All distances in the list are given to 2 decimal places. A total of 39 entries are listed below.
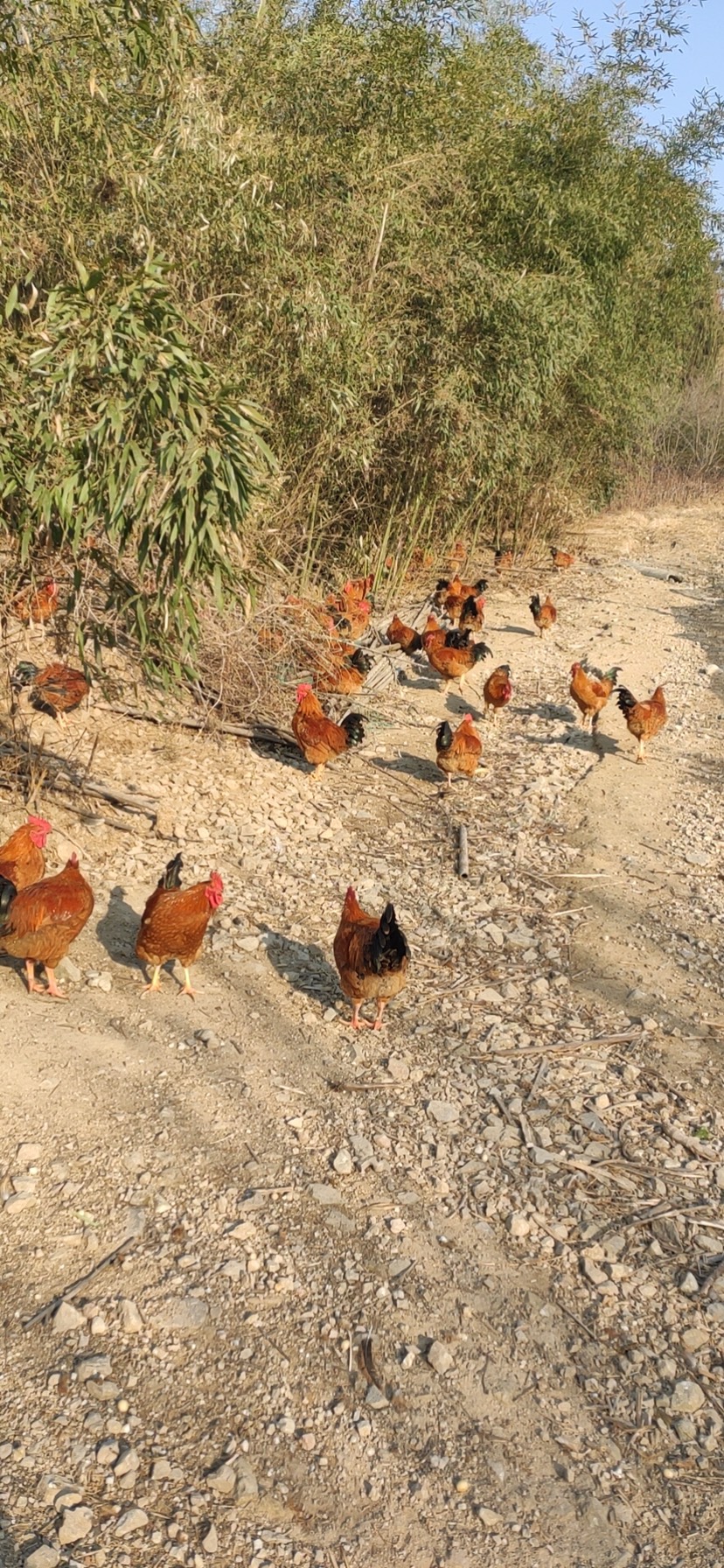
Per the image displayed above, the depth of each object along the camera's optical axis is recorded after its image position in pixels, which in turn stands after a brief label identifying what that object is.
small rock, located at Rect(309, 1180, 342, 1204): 4.08
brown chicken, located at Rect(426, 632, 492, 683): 9.56
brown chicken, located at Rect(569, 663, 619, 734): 9.09
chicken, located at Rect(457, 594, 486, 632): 11.42
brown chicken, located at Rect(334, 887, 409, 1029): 4.83
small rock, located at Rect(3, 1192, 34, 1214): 3.86
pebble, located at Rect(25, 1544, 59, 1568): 2.67
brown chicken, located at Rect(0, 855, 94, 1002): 4.74
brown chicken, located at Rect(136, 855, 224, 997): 4.93
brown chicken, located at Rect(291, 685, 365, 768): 7.57
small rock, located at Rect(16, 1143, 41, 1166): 4.07
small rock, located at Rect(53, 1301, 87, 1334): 3.40
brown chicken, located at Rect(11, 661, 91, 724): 6.96
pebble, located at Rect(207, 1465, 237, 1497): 2.97
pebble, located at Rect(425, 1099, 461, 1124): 4.61
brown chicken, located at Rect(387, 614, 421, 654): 10.19
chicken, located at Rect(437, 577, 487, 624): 11.76
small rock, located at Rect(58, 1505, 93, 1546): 2.77
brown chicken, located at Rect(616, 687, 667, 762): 8.61
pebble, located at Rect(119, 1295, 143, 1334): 3.44
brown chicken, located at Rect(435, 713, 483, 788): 7.82
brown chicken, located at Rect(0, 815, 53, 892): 5.22
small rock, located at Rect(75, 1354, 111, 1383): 3.27
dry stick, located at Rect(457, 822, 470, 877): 6.82
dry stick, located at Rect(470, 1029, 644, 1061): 5.05
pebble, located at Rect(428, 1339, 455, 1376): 3.42
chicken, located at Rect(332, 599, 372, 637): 9.90
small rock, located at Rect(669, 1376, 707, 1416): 3.35
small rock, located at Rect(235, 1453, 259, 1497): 2.97
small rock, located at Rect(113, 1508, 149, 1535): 2.82
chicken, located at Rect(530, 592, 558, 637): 11.97
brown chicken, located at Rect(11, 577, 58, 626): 6.10
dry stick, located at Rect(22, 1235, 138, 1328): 3.43
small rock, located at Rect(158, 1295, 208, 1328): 3.49
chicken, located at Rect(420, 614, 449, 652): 9.91
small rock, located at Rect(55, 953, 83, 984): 5.17
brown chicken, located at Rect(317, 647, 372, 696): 8.75
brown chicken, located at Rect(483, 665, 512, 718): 9.19
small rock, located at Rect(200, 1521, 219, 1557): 2.81
